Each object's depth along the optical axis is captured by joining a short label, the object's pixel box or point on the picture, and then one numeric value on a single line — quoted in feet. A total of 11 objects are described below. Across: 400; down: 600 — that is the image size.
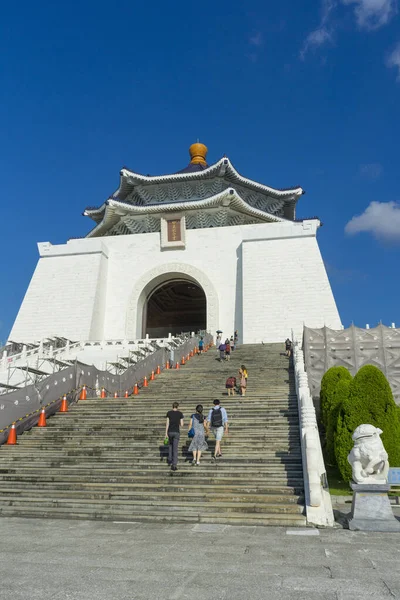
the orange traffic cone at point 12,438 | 32.42
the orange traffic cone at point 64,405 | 39.55
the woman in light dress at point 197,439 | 27.14
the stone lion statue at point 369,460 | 20.81
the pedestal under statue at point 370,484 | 19.76
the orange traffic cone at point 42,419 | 35.99
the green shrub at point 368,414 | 32.42
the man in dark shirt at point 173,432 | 26.58
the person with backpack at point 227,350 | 60.28
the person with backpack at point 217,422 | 27.68
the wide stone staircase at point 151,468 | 22.62
